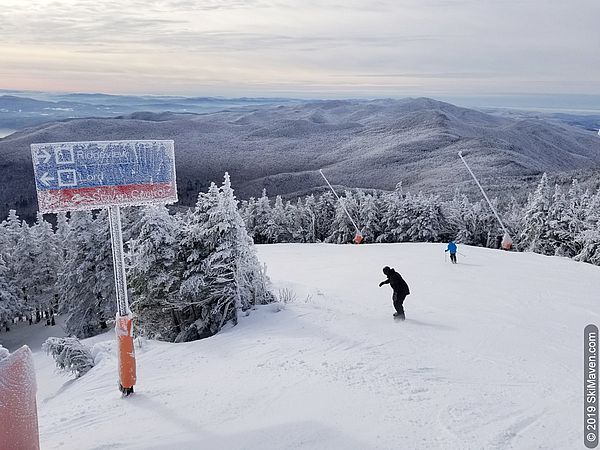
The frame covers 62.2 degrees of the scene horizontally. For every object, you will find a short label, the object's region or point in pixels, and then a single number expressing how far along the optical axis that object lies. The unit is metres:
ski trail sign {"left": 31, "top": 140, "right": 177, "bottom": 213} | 8.33
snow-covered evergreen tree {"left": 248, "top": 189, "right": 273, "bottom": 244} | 61.28
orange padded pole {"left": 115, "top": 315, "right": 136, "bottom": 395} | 8.51
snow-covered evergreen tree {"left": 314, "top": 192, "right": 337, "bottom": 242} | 67.44
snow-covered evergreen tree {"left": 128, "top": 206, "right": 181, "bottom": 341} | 17.38
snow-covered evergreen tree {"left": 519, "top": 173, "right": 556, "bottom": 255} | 41.38
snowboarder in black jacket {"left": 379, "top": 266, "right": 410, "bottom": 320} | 12.60
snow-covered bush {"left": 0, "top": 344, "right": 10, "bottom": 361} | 9.30
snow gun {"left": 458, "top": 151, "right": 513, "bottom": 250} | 28.03
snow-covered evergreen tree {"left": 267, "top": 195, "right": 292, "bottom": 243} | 61.17
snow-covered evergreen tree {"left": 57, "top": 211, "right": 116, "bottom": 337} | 35.53
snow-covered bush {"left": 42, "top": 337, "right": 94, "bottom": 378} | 11.95
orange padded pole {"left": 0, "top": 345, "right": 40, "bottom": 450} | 5.52
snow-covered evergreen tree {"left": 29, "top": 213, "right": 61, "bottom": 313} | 48.50
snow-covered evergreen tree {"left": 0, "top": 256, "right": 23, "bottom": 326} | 43.09
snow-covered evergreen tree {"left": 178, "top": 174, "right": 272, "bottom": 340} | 15.54
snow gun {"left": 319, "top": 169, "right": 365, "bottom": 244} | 36.38
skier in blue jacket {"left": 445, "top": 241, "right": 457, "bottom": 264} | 22.25
